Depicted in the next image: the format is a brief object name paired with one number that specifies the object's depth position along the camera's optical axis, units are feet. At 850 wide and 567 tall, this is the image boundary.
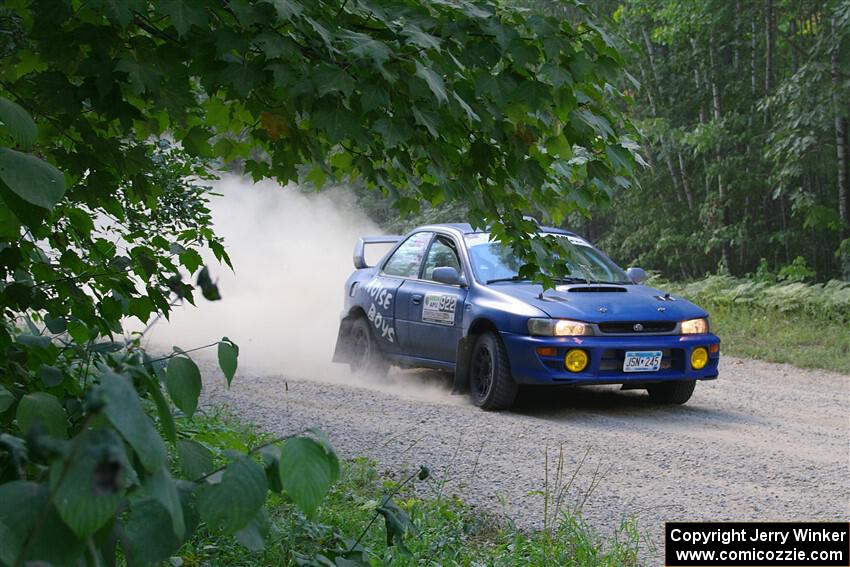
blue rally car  59.47
